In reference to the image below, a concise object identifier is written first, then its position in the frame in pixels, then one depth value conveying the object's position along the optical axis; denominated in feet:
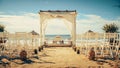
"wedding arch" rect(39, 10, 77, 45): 58.33
